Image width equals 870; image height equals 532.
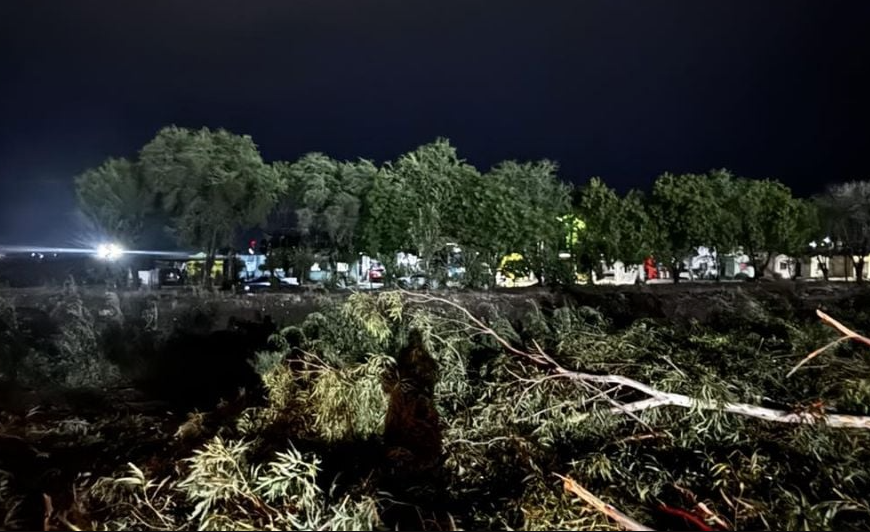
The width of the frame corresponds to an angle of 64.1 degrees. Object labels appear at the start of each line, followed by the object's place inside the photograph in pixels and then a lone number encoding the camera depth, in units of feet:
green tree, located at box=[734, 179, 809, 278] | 83.82
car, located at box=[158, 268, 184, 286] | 80.06
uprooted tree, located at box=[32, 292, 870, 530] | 12.23
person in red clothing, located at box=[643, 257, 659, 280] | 95.40
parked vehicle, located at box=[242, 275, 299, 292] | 80.67
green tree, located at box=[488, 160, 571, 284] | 63.00
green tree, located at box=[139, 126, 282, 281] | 65.16
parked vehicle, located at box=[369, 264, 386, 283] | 82.53
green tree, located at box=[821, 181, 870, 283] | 96.12
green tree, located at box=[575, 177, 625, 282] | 79.61
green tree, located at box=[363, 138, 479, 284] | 63.16
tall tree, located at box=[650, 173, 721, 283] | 81.30
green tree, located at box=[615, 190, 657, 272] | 79.87
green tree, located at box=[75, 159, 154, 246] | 70.33
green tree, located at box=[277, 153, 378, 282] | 72.02
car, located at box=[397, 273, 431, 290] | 52.95
